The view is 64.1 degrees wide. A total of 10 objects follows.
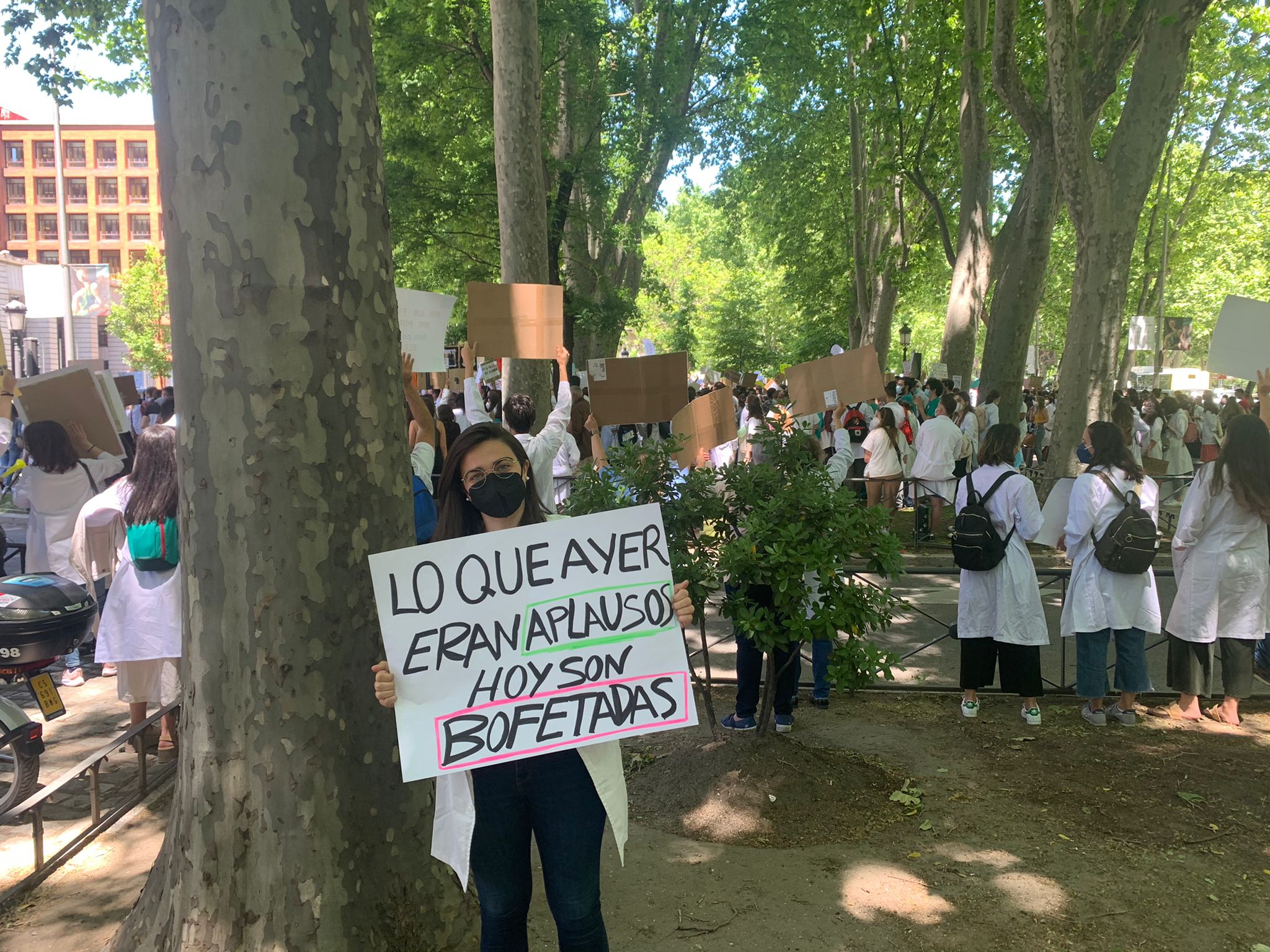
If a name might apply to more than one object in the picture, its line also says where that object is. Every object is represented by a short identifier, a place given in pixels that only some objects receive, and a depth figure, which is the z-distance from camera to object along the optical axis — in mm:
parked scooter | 4609
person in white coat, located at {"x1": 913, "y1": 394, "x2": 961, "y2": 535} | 12727
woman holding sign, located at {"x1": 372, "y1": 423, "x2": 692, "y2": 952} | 2623
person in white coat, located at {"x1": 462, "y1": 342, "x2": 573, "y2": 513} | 6508
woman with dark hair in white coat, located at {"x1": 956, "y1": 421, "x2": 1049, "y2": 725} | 5988
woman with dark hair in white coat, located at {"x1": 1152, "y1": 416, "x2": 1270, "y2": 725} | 5773
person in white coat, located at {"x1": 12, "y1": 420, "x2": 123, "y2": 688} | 7184
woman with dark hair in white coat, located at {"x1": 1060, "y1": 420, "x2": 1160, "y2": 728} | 5980
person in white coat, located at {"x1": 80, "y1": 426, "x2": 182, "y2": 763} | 5203
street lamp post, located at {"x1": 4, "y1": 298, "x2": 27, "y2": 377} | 18266
